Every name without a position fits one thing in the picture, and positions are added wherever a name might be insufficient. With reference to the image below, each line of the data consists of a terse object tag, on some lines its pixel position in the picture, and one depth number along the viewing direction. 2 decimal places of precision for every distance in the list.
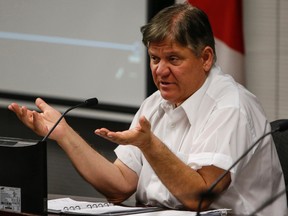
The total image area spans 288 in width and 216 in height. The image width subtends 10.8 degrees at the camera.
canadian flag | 9.22
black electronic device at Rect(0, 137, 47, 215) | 5.41
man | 5.82
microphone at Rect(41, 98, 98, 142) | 5.88
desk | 5.55
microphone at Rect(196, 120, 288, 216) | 3.83
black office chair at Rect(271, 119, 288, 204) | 6.45
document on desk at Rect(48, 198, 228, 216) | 5.70
